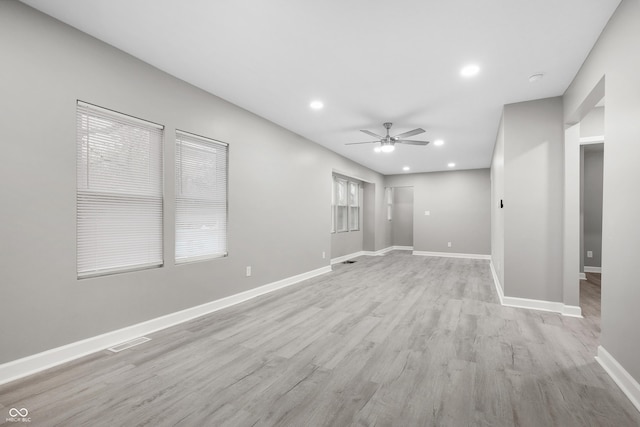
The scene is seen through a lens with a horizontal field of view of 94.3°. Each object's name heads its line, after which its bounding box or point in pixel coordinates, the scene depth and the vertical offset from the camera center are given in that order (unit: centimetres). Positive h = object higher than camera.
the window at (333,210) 759 +5
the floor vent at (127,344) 260 -121
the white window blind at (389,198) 1025 +49
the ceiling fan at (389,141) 462 +111
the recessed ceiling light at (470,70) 293 +144
